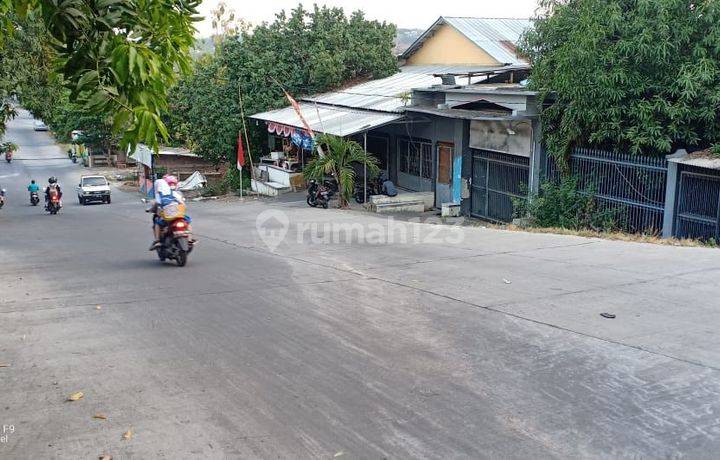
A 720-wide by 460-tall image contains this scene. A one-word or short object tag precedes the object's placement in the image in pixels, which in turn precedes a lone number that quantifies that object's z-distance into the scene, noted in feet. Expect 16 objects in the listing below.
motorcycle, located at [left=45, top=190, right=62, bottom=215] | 94.53
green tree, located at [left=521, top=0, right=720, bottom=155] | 44.60
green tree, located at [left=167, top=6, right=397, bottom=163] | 104.27
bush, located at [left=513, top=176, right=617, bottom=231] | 52.21
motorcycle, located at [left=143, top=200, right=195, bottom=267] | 38.09
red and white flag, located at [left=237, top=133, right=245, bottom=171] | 99.19
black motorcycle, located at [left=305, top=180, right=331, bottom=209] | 77.25
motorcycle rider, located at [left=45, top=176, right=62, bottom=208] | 94.73
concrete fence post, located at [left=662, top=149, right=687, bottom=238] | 45.06
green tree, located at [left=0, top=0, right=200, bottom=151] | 15.27
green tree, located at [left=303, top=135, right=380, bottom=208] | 72.74
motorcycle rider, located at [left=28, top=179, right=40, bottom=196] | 113.39
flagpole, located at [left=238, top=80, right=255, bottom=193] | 104.37
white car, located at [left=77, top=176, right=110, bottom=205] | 118.73
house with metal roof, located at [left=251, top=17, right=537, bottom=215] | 68.59
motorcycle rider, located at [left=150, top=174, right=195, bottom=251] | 38.50
